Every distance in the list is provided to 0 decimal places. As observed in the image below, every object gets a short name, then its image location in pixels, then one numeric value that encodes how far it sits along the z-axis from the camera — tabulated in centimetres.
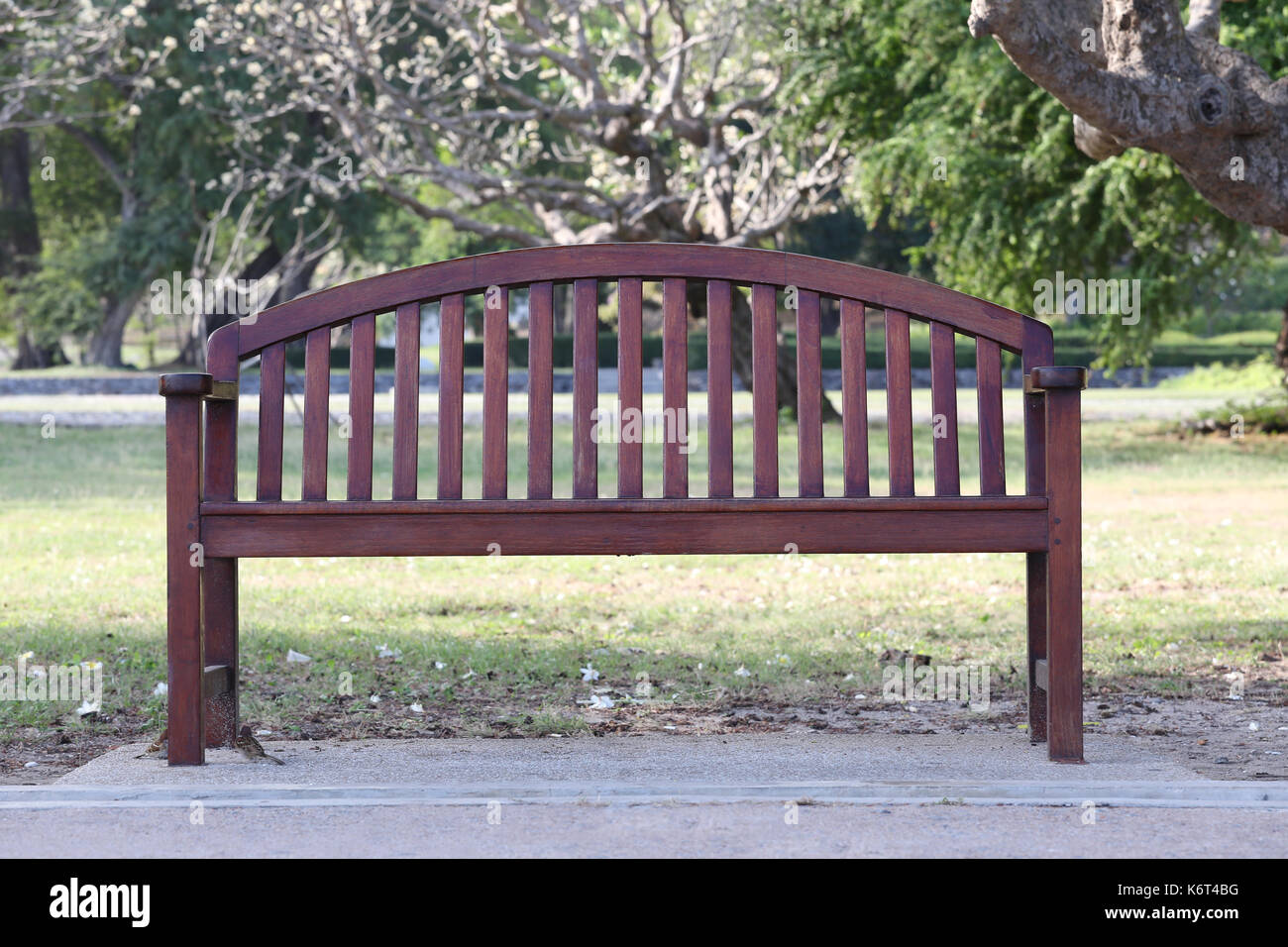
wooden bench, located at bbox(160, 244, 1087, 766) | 377
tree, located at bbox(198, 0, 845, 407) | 1722
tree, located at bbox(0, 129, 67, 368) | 3509
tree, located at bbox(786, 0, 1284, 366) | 1521
